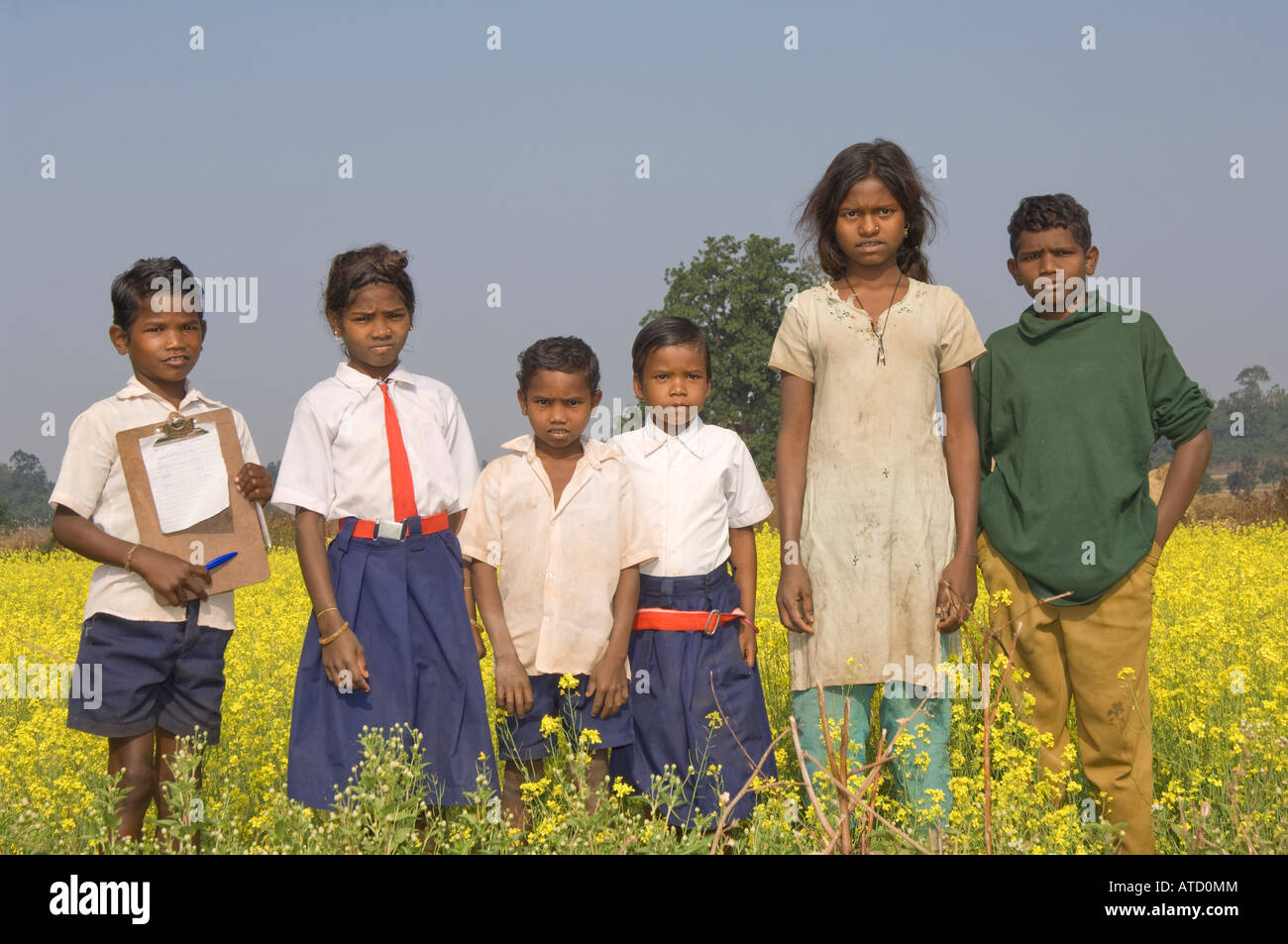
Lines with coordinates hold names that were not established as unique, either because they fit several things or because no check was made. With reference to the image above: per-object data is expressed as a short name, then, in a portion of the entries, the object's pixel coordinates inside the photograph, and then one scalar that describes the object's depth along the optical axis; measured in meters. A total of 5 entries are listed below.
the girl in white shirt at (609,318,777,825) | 3.48
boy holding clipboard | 3.24
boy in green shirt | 3.45
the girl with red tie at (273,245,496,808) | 3.20
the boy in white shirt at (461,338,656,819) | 3.38
